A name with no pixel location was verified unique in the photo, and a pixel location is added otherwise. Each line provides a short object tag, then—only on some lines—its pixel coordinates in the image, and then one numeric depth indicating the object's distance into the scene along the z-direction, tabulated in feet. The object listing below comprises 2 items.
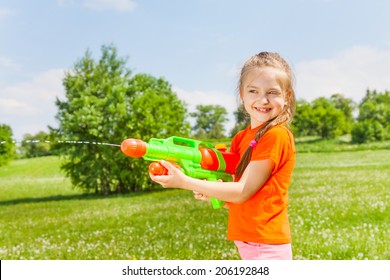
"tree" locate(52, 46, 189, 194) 27.20
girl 5.15
